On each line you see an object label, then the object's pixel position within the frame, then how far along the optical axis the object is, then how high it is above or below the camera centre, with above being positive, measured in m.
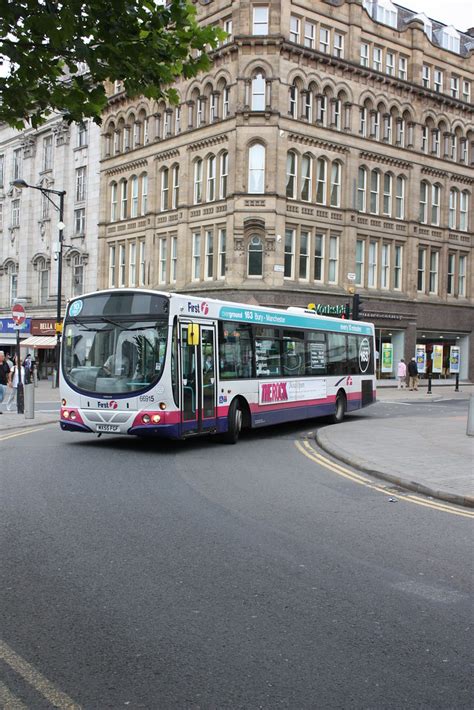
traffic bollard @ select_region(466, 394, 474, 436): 16.12 -1.65
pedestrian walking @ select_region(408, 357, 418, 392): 39.53 -1.52
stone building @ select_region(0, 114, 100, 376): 49.22 +8.49
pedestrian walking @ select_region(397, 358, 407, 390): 40.19 -1.44
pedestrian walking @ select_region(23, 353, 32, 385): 24.71 -1.26
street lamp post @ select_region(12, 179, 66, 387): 27.04 +4.65
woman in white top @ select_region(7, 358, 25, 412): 24.57 -1.62
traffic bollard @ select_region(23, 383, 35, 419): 20.59 -1.81
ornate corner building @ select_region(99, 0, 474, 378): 38.16 +9.94
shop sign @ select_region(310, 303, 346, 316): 39.19 +1.92
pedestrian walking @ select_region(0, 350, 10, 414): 22.39 -1.08
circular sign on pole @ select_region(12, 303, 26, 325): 22.36 +0.79
